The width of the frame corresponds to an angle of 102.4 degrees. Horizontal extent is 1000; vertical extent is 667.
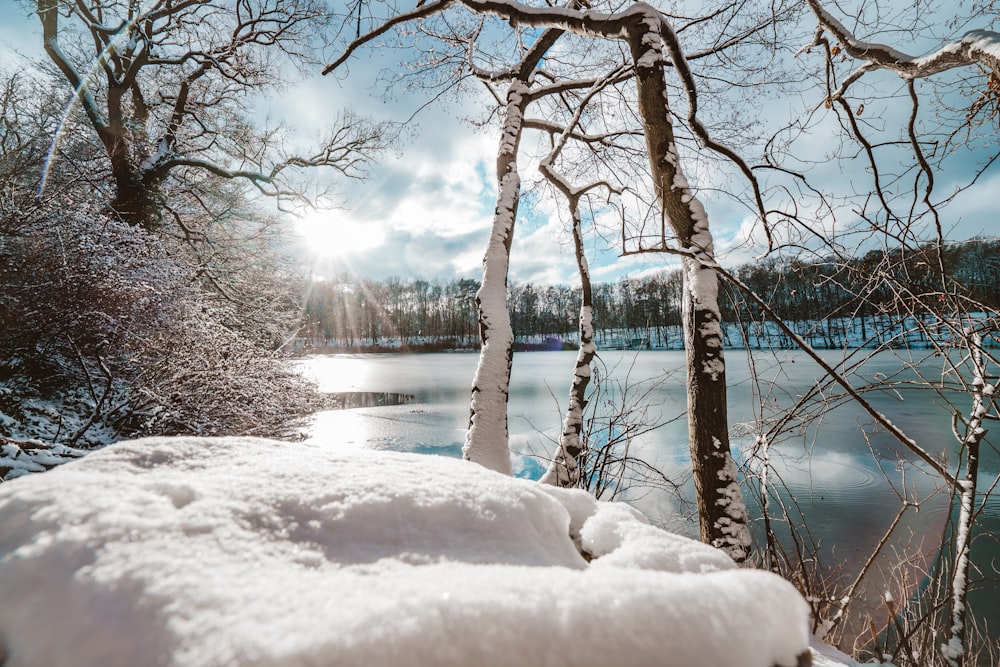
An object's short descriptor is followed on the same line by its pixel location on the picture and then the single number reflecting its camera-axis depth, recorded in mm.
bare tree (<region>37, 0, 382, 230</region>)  9523
